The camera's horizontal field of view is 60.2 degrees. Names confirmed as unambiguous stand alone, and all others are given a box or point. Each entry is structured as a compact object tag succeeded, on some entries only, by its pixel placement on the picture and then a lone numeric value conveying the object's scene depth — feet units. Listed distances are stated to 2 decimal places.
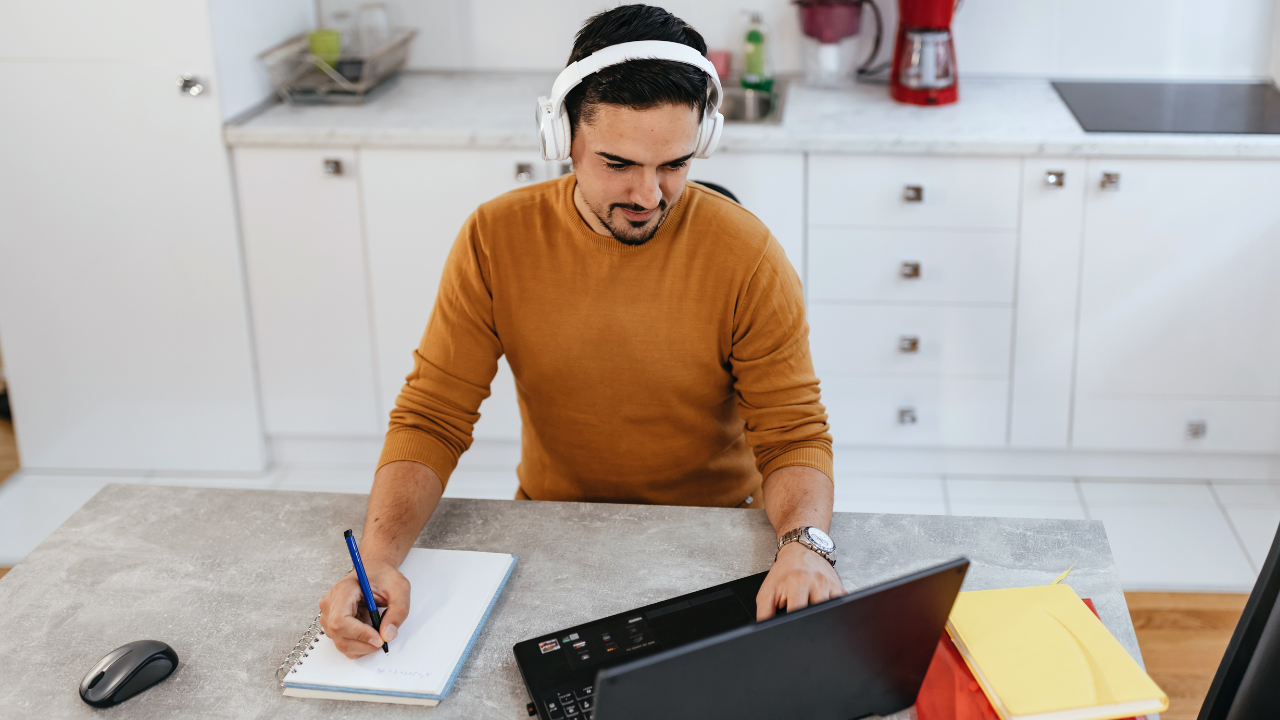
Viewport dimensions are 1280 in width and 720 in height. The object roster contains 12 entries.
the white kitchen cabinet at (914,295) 8.23
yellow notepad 3.28
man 4.47
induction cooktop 8.14
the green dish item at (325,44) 9.27
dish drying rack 9.02
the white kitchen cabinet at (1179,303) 8.07
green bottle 9.36
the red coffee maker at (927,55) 8.68
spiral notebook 3.44
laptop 2.70
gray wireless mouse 3.40
